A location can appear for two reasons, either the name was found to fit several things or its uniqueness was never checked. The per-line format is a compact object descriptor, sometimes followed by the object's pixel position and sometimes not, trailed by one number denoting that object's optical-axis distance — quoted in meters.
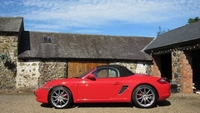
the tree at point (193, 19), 30.22
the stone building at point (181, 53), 11.26
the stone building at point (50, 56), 13.48
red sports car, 6.67
